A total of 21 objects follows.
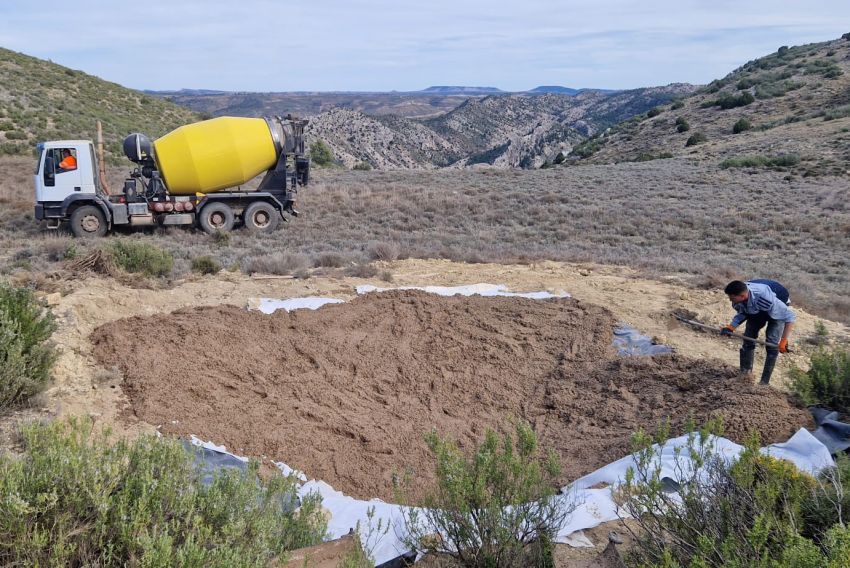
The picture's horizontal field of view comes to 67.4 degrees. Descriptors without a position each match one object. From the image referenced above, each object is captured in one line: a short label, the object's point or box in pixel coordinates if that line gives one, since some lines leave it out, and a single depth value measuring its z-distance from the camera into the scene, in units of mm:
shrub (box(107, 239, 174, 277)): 10633
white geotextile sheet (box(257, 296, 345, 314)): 9781
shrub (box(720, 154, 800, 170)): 29531
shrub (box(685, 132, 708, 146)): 42078
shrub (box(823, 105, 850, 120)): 38466
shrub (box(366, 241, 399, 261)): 13734
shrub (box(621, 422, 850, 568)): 3295
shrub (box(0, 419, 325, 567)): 3004
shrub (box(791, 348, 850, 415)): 6082
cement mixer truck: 15789
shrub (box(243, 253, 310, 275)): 12195
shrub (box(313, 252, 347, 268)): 13039
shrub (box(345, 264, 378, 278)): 12133
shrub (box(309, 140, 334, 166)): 45562
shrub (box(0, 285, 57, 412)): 5820
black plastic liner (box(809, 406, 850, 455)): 5258
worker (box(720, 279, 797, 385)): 6773
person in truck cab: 15695
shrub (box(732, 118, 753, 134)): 42188
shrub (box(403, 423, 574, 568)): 3799
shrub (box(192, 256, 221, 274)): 11914
